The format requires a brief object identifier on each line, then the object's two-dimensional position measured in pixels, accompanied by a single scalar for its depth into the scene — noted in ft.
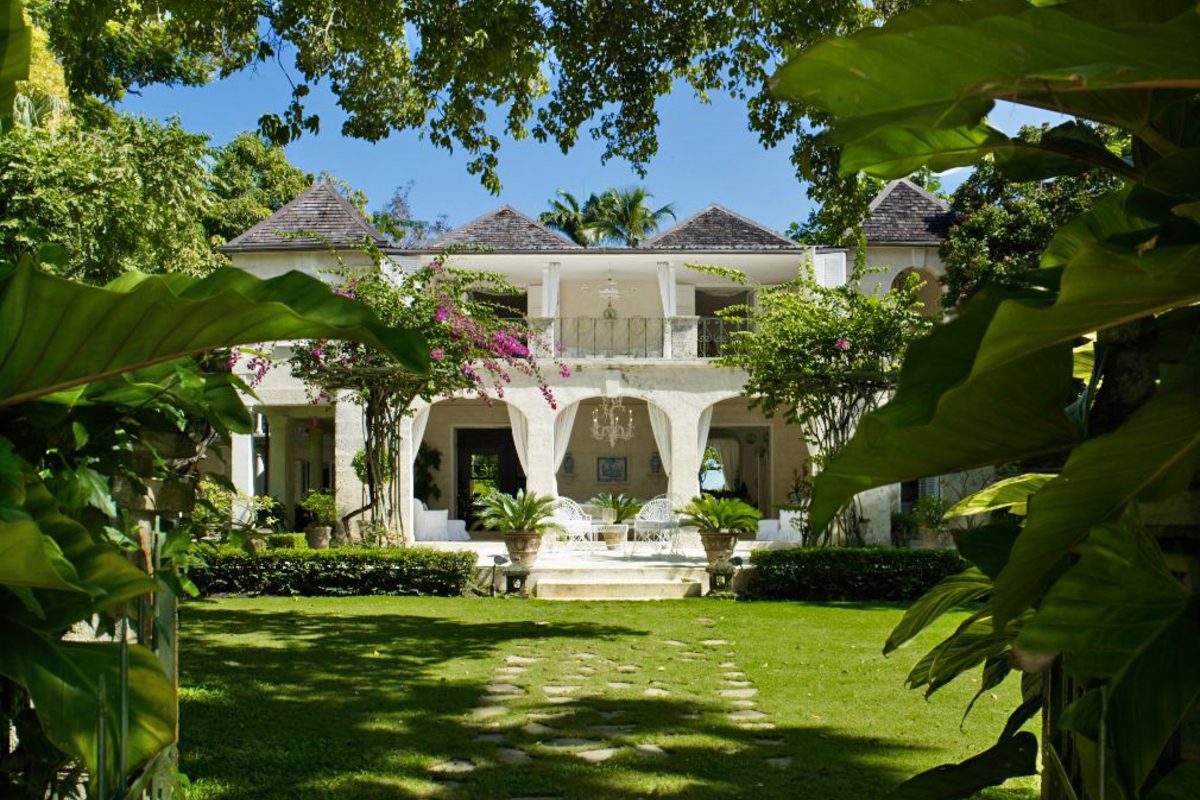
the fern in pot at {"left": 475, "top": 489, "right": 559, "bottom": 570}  42.55
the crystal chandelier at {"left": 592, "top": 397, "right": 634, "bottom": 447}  65.72
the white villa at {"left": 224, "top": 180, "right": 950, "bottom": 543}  60.64
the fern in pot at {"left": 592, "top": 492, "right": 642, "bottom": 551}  53.88
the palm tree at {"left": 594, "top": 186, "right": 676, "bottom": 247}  118.01
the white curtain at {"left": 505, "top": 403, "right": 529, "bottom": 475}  61.16
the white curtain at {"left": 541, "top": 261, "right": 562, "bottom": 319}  61.57
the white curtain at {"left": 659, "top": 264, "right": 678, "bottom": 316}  61.77
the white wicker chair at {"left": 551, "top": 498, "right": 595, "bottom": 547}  52.24
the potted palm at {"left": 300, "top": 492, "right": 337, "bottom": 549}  53.21
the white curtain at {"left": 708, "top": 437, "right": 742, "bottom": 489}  73.92
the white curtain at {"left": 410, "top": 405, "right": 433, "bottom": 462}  59.72
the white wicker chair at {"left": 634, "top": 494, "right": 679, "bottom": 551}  52.16
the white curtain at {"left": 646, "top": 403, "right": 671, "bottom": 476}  61.62
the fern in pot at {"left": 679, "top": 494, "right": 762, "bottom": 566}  41.70
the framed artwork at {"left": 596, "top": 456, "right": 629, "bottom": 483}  72.28
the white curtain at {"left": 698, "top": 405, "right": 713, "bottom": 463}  61.46
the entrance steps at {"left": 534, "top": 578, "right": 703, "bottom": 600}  40.86
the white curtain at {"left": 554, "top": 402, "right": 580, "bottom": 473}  62.03
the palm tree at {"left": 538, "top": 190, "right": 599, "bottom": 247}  119.24
